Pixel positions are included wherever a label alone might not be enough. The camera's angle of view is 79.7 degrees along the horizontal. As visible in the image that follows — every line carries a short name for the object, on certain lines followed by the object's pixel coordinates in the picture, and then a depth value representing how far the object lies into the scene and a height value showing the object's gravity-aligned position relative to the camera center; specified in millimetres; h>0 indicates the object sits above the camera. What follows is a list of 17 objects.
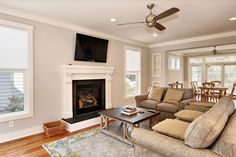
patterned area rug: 2316 -1235
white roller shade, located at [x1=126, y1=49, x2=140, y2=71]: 5457 +719
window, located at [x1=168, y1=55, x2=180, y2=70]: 8148 +923
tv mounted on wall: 3836 +853
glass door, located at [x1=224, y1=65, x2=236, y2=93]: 7832 +97
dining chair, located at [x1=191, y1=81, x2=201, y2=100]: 6434 -650
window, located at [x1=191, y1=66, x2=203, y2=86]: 8883 +299
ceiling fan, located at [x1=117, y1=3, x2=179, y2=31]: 2273 +1051
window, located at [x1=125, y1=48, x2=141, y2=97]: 5434 +263
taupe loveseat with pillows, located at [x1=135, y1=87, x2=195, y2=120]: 3661 -688
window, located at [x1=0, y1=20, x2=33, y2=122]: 2805 +149
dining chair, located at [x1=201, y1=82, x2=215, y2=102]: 5742 -596
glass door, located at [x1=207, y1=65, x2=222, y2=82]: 8258 +289
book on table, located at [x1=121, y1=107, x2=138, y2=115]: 3002 -718
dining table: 5535 -597
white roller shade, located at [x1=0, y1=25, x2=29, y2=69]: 2775 +625
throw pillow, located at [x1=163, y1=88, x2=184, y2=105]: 3929 -517
